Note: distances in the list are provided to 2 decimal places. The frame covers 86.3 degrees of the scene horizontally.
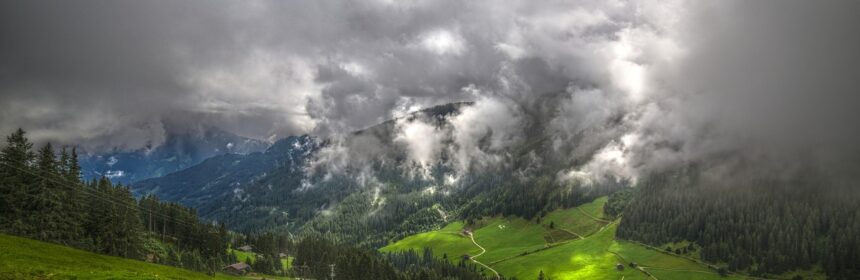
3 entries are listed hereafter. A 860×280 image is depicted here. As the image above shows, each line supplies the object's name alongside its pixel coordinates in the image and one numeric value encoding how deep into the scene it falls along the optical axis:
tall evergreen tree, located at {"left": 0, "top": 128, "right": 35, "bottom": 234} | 83.31
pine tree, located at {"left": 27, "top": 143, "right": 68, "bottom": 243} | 87.38
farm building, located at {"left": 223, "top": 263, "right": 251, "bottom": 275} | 155.50
